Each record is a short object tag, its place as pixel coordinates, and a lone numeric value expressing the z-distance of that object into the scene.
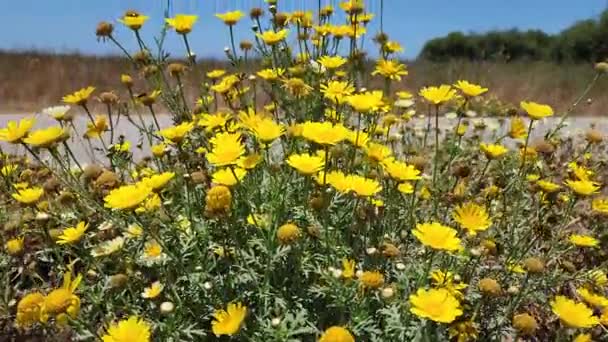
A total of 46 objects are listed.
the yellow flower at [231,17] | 0.65
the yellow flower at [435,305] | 0.39
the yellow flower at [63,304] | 0.42
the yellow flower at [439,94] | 0.54
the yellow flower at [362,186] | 0.46
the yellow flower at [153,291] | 0.46
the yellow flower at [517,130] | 0.61
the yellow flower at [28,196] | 0.53
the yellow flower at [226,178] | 0.44
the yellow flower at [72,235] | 0.48
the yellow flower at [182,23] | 0.60
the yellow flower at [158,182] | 0.46
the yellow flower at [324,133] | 0.45
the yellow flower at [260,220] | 0.47
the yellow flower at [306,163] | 0.44
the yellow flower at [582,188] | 0.51
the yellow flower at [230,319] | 0.40
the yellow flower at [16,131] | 0.51
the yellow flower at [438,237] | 0.42
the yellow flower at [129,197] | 0.43
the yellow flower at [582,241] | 0.54
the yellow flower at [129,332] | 0.40
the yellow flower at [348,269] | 0.44
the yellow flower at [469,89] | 0.55
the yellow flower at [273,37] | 0.63
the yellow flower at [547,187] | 0.57
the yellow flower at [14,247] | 0.55
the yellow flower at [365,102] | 0.52
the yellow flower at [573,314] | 0.44
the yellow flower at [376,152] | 0.50
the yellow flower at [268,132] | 0.46
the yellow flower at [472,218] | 0.48
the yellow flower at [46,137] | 0.49
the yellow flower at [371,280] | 0.43
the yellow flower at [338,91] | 0.55
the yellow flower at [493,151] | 0.56
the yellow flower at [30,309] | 0.45
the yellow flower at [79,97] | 0.59
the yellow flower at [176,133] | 0.50
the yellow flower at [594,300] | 0.50
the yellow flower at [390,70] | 0.62
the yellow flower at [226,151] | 0.44
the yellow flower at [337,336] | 0.38
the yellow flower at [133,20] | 0.60
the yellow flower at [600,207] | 0.59
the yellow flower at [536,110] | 0.56
